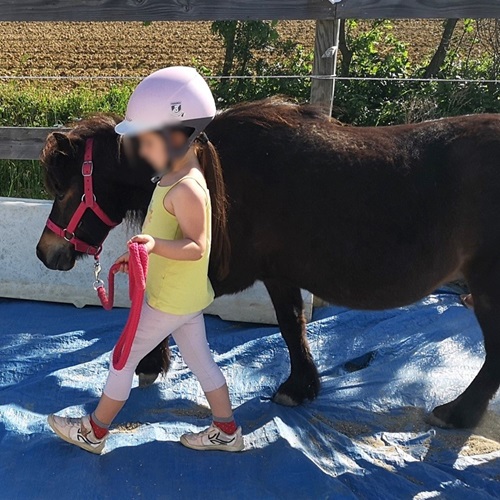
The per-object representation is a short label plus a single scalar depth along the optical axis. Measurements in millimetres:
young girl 2311
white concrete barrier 4316
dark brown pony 3000
